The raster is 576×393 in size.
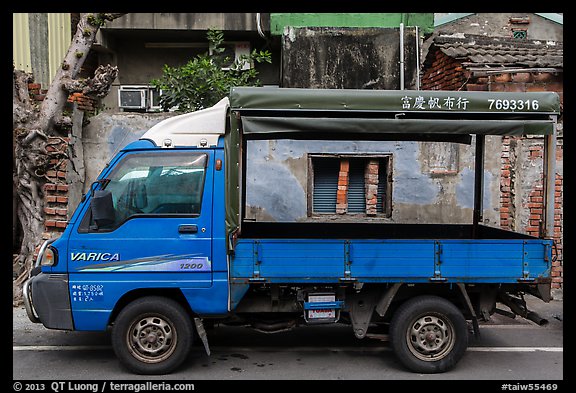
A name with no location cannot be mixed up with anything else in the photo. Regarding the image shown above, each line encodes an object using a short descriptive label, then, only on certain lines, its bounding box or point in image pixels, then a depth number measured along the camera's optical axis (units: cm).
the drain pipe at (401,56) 1050
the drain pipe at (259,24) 1102
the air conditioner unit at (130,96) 1187
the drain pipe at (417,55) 1061
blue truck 542
